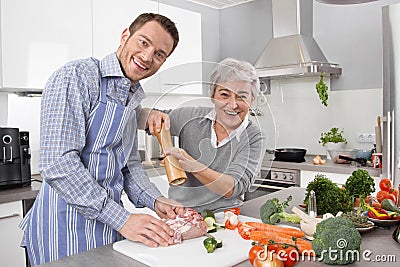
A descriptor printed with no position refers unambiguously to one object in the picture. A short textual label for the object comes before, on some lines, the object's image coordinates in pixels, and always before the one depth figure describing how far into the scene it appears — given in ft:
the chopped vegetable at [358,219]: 3.95
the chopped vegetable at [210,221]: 4.10
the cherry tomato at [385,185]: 5.24
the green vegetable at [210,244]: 3.46
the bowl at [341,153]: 9.80
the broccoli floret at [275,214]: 4.23
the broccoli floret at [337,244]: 3.15
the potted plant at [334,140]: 10.44
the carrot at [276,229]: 3.86
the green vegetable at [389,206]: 4.41
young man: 3.69
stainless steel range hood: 10.28
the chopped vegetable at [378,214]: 4.17
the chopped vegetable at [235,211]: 4.42
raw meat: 3.79
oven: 9.81
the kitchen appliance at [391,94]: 8.18
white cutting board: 3.30
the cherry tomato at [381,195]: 4.88
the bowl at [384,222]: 4.09
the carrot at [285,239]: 3.43
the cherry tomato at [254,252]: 3.16
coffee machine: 7.20
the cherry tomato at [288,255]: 3.11
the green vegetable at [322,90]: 10.44
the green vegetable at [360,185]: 4.95
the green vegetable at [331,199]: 4.45
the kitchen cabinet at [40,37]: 7.58
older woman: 3.76
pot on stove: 9.85
